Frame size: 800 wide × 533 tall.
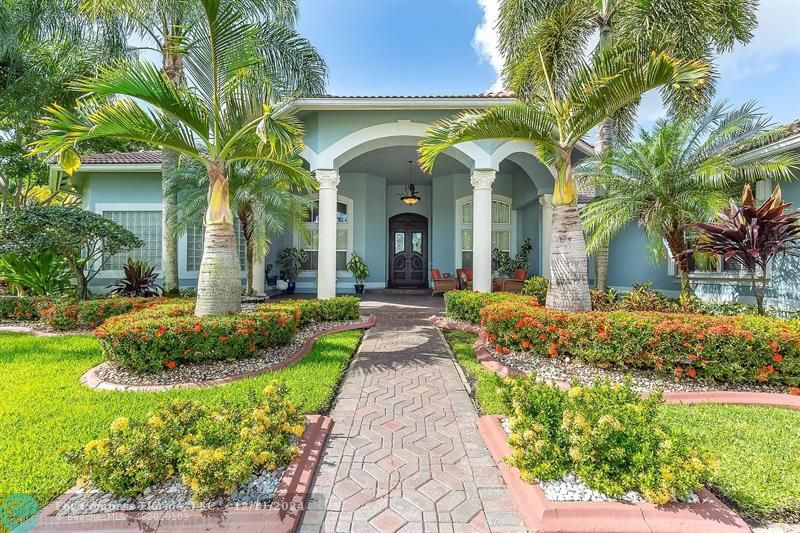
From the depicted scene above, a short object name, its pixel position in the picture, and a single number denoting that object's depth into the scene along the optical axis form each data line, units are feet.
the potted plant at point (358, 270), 45.75
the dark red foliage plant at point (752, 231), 17.74
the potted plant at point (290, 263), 45.88
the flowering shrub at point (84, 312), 23.57
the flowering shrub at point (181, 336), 14.76
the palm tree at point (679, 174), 22.33
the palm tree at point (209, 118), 15.16
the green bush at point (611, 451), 7.22
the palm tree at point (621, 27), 25.09
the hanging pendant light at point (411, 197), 43.51
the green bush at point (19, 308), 26.50
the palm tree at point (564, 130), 16.85
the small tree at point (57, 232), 24.56
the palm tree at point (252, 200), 27.96
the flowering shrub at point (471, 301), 25.14
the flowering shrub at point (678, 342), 13.87
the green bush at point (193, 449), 7.18
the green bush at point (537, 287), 29.09
